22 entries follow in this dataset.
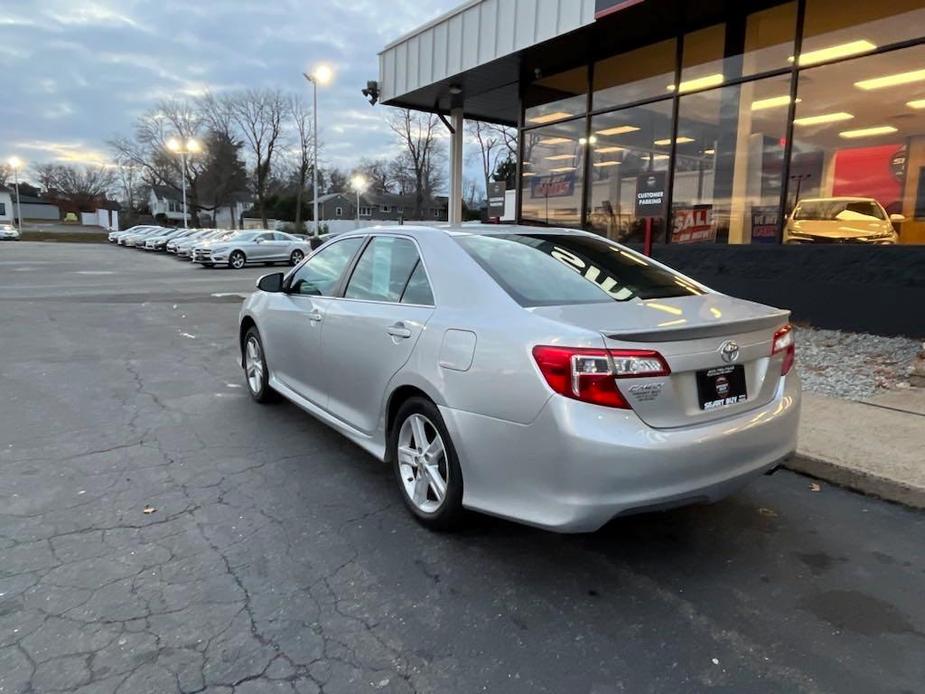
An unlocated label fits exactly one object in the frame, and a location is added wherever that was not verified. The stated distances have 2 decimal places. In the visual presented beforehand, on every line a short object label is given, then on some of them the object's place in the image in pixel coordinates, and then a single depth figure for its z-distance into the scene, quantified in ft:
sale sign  32.01
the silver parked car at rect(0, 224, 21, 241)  162.89
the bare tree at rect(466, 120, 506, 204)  197.39
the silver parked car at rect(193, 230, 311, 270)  82.99
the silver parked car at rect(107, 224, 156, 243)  155.94
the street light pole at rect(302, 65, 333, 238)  79.55
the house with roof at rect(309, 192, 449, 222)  292.20
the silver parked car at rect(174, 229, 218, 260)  102.13
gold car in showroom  25.71
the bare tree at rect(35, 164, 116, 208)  339.36
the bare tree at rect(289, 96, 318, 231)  224.74
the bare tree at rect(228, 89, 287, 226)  220.02
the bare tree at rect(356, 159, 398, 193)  300.40
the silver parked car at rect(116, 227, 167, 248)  140.01
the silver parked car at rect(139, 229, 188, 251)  123.65
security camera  44.29
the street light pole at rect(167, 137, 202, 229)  211.00
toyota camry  8.34
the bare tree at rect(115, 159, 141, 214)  309.01
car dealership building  26.05
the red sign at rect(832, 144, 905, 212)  25.93
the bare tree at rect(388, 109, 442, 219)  216.74
